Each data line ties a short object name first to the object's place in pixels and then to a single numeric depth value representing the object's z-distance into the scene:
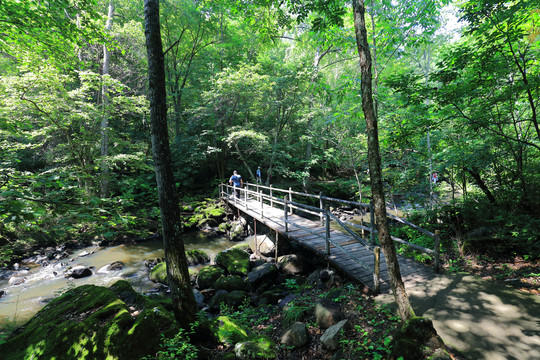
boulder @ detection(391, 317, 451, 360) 2.59
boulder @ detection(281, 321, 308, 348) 3.74
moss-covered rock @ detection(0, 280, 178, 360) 3.10
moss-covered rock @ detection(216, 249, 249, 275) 8.09
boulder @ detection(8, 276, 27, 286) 8.04
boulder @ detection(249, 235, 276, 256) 9.43
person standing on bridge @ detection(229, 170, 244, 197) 14.52
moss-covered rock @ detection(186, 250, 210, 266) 9.55
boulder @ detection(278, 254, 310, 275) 7.22
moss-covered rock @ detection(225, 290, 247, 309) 5.97
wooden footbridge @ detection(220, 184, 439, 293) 4.80
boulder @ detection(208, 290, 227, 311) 6.13
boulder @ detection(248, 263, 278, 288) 6.95
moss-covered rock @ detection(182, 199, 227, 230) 14.80
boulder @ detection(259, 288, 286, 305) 5.83
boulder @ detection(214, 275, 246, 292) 6.89
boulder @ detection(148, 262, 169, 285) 7.96
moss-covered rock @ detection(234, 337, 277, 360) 3.18
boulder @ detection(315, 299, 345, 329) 4.01
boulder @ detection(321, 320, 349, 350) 3.44
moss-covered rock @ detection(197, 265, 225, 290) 7.51
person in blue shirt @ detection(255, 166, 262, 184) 16.34
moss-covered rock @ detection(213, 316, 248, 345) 3.76
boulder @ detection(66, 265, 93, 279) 8.46
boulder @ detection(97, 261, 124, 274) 9.01
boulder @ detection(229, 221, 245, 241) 13.17
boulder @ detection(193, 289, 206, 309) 6.43
